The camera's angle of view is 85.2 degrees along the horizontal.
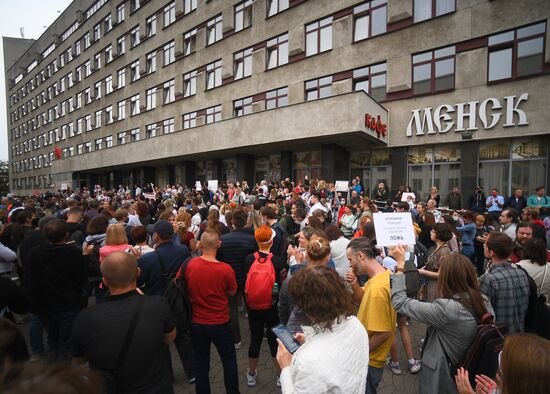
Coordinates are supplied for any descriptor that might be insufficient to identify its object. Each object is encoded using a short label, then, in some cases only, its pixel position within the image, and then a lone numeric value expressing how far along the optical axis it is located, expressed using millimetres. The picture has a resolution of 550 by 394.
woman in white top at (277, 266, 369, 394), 1545
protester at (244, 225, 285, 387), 3469
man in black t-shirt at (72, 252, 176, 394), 1983
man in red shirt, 3117
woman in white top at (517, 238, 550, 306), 3354
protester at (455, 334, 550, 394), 1295
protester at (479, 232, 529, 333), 2857
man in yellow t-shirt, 2520
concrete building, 12898
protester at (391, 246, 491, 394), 2213
